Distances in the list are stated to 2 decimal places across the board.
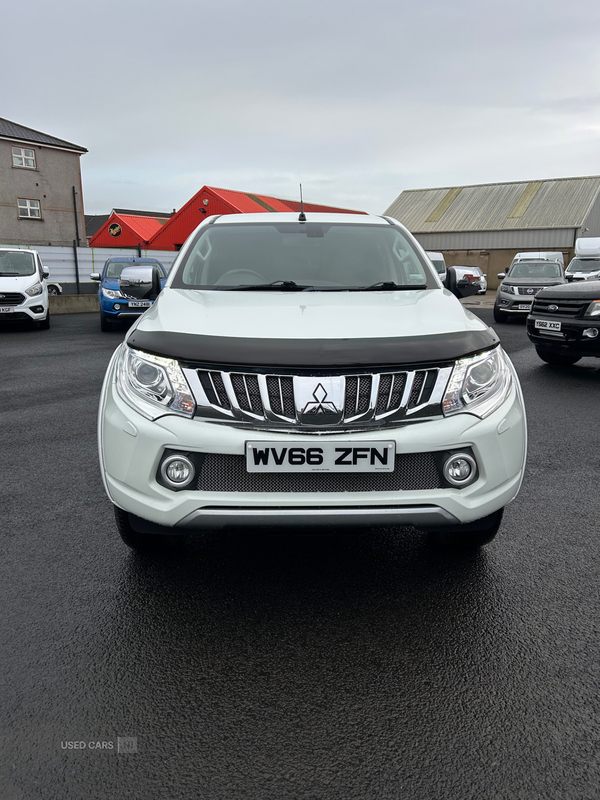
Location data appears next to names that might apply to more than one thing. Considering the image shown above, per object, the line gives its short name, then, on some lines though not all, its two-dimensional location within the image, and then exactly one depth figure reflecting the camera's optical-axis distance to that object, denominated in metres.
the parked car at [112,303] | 14.43
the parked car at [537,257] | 19.25
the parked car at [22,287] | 14.30
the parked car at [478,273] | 33.58
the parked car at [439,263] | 21.89
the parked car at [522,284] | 16.28
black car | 8.25
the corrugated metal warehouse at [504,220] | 43.16
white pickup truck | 2.39
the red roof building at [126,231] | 39.28
